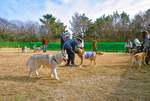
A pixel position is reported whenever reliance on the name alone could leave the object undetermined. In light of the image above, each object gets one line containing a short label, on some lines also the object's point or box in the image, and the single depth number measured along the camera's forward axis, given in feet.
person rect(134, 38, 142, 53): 22.68
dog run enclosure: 50.10
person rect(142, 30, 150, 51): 19.83
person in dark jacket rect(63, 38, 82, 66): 19.25
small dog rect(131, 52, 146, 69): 18.21
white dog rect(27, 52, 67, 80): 13.84
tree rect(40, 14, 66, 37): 95.07
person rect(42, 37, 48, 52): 43.57
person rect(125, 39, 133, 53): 36.96
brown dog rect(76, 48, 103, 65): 19.79
